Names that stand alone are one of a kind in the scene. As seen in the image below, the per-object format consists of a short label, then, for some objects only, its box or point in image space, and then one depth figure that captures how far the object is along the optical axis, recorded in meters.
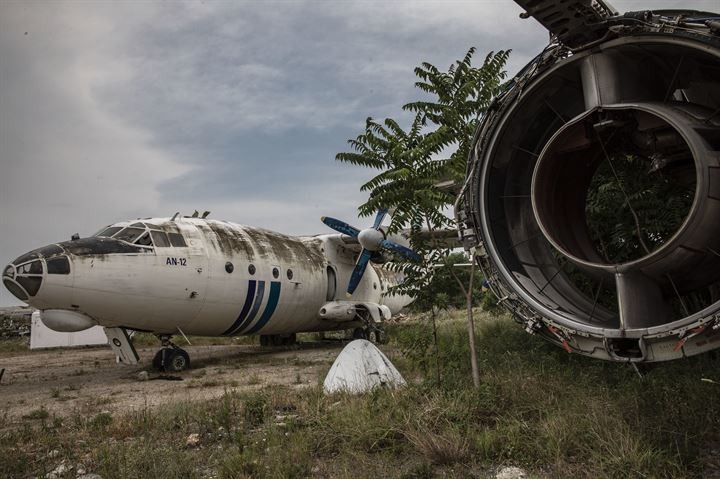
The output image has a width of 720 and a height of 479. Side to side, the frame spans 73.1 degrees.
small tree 7.23
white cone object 6.92
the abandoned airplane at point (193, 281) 10.12
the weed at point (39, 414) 7.17
